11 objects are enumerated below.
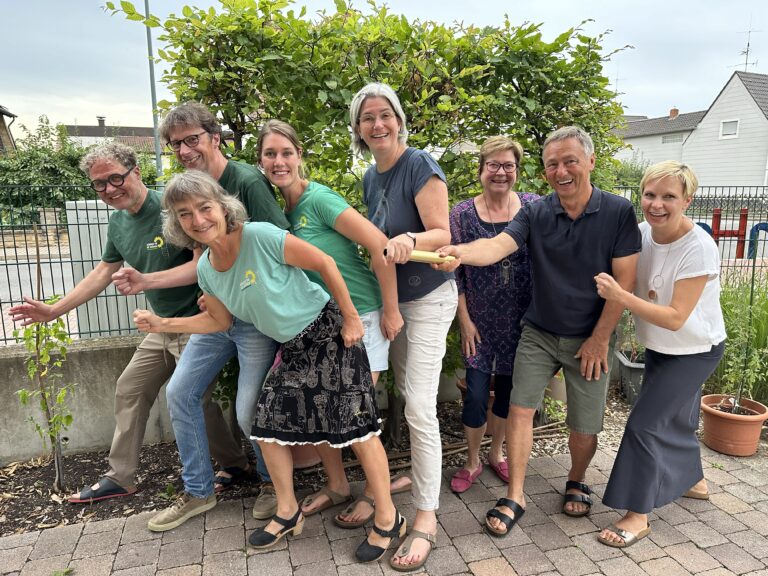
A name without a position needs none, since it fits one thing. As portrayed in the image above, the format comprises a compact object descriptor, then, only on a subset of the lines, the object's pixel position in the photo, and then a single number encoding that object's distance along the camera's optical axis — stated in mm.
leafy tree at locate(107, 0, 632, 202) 3137
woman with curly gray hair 2387
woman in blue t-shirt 2486
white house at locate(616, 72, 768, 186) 27672
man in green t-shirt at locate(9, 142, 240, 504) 2762
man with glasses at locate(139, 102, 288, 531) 2656
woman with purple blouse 3023
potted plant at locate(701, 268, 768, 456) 3699
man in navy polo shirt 2650
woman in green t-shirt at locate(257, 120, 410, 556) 2502
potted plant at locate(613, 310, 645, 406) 4602
